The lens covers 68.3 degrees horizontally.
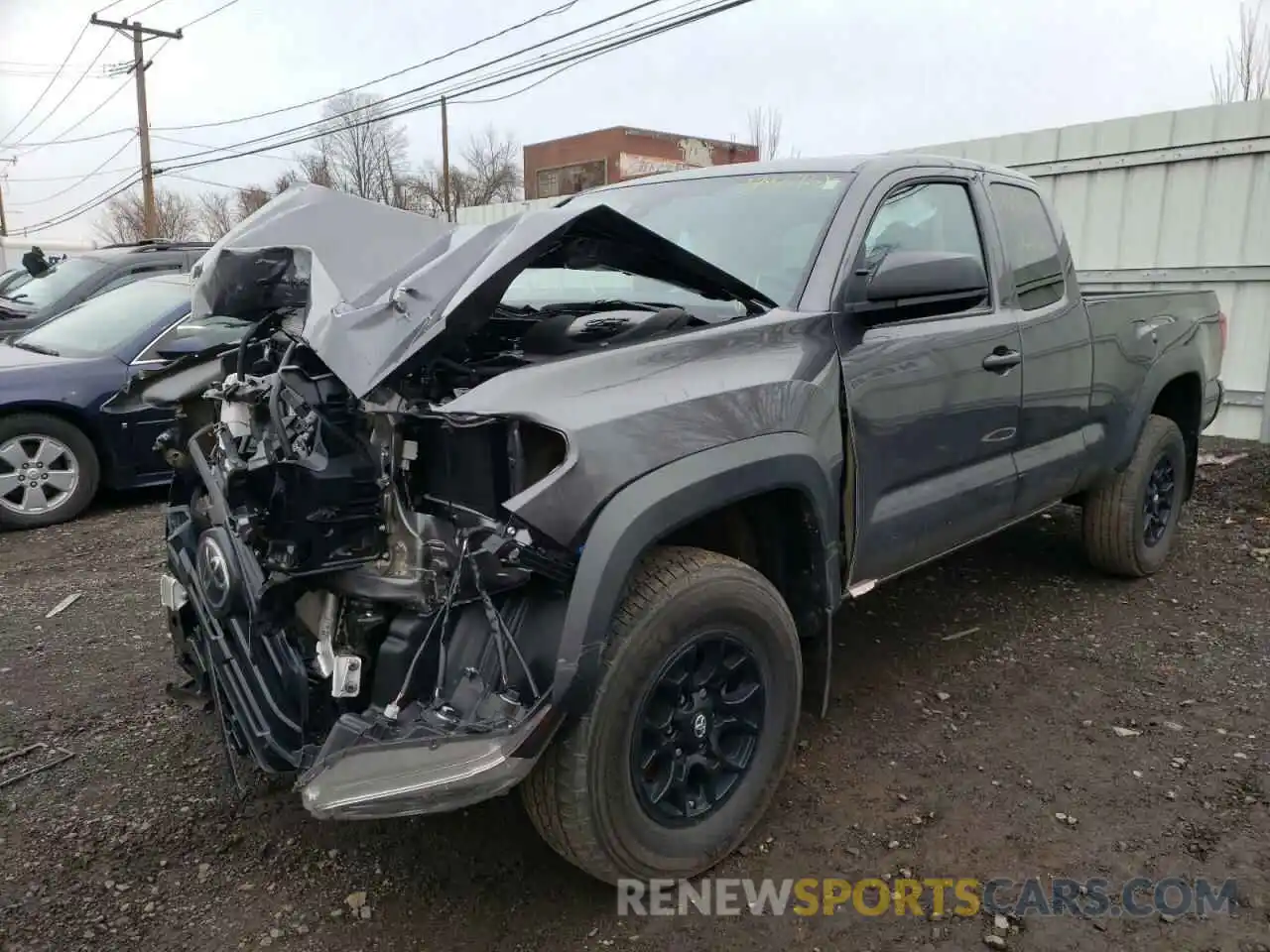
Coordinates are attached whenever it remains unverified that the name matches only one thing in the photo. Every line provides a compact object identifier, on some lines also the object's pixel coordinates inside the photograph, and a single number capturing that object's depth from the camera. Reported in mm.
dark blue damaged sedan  5938
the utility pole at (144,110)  24625
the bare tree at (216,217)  48594
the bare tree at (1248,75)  19031
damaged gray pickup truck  2186
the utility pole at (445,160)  28969
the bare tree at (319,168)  38562
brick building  27141
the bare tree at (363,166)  38625
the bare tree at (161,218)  49094
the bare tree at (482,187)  40938
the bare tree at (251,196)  40872
